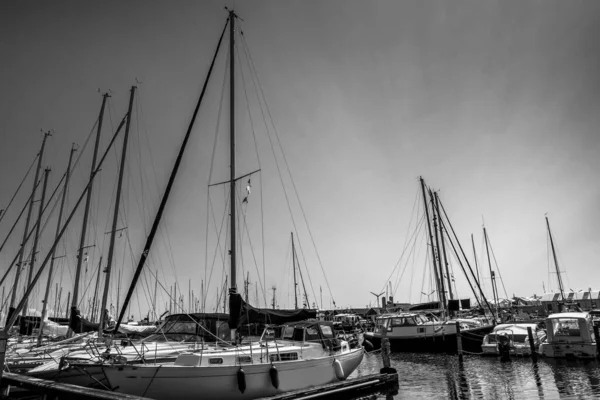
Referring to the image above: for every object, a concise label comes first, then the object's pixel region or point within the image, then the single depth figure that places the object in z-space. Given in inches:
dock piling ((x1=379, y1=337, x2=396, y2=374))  583.2
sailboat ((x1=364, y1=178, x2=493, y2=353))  1187.9
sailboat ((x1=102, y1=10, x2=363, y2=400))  427.8
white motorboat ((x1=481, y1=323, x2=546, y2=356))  1000.9
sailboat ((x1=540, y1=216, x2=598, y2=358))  906.7
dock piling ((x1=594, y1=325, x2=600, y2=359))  906.1
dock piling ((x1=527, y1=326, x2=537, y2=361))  919.5
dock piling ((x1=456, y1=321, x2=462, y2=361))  979.1
